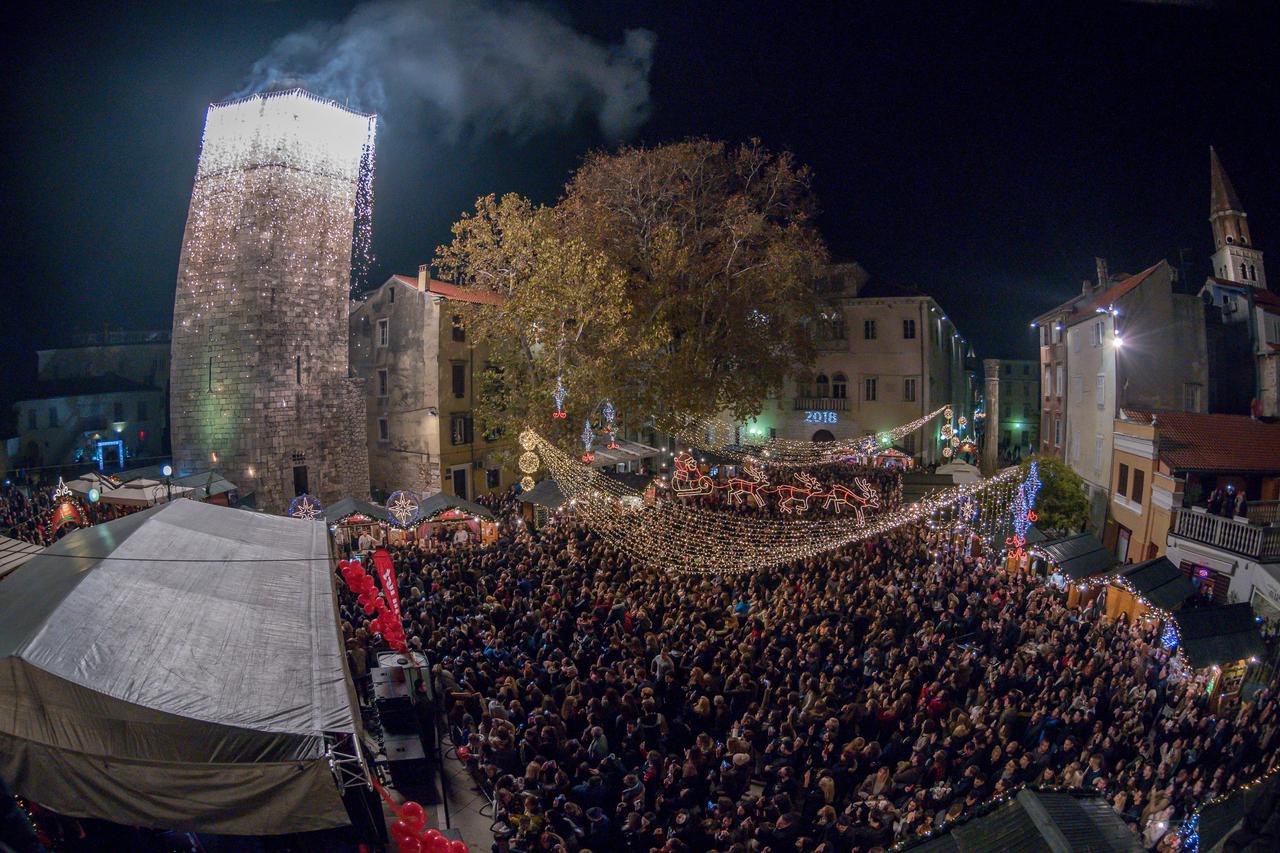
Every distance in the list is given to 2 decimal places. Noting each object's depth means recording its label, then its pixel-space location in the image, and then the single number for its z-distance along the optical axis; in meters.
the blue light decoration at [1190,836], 6.63
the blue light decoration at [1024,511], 17.56
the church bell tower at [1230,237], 45.59
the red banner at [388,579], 9.99
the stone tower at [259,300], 25.44
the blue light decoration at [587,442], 21.48
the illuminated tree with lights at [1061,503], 21.47
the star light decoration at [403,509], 17.39
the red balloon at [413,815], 5.68
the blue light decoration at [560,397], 20.52
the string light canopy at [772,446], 26.72
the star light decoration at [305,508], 17.64
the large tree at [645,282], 21.11
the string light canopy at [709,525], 15.66
